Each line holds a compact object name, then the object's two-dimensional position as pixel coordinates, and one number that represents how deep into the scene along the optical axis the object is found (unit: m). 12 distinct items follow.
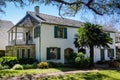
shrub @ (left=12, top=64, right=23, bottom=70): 9.95
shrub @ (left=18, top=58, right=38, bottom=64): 11.71
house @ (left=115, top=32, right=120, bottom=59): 18.91
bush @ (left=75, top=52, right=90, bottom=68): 10.79
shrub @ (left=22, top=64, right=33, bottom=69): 10.47
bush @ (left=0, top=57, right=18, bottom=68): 11.14
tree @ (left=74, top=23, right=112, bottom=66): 11.24
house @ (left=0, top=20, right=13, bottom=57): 18.25
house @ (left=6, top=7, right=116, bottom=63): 12.15
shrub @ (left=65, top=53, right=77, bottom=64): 11.29
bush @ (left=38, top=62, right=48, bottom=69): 10.49
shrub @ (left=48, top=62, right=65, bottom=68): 11.17
